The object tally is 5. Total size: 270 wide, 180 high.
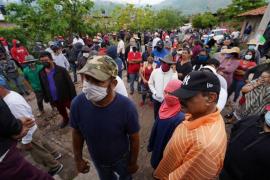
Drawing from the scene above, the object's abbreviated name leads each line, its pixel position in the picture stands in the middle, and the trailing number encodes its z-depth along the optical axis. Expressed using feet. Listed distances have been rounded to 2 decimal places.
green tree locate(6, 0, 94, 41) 36.19
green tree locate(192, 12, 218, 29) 108.47
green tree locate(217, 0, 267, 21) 83.71
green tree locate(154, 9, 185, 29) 126.86
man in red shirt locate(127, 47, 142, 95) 20.97
